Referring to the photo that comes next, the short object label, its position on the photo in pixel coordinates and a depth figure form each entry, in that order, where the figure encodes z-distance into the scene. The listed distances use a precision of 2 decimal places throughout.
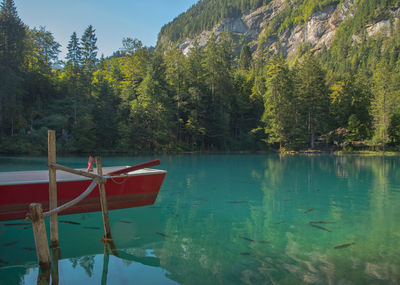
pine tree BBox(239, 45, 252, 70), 74.54
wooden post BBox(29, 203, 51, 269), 4.23
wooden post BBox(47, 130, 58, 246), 5.18
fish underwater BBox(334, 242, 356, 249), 5.54
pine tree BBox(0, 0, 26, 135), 32.53
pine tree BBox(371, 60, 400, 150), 40.50
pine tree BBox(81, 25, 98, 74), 44.19
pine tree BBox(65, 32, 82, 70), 40.03
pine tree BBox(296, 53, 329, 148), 43.59
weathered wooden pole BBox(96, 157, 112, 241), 5.83
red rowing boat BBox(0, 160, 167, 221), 6.75
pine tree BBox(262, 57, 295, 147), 41.47
